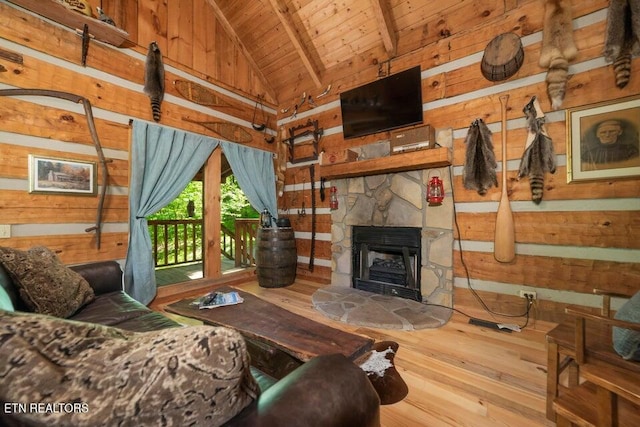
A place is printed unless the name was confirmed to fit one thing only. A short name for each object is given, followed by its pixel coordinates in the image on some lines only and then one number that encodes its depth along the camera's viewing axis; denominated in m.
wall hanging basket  2.24
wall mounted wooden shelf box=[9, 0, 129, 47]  2.14
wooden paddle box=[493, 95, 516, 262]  2.26
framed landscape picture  2.20
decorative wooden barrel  3.37
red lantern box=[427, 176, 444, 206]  2.57
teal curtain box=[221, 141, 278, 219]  3.60
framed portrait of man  1.86
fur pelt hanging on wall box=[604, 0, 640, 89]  1.84
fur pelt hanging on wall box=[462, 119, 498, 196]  2.38
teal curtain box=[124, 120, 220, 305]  2.66
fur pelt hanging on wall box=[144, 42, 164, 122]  2.77
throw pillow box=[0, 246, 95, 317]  1.37
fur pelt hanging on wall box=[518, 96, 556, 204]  2.12
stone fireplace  2.58
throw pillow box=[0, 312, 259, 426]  0.44
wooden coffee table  1.16
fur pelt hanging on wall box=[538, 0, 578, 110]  2.01
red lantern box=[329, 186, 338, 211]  3.37
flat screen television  2.80
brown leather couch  0.53
